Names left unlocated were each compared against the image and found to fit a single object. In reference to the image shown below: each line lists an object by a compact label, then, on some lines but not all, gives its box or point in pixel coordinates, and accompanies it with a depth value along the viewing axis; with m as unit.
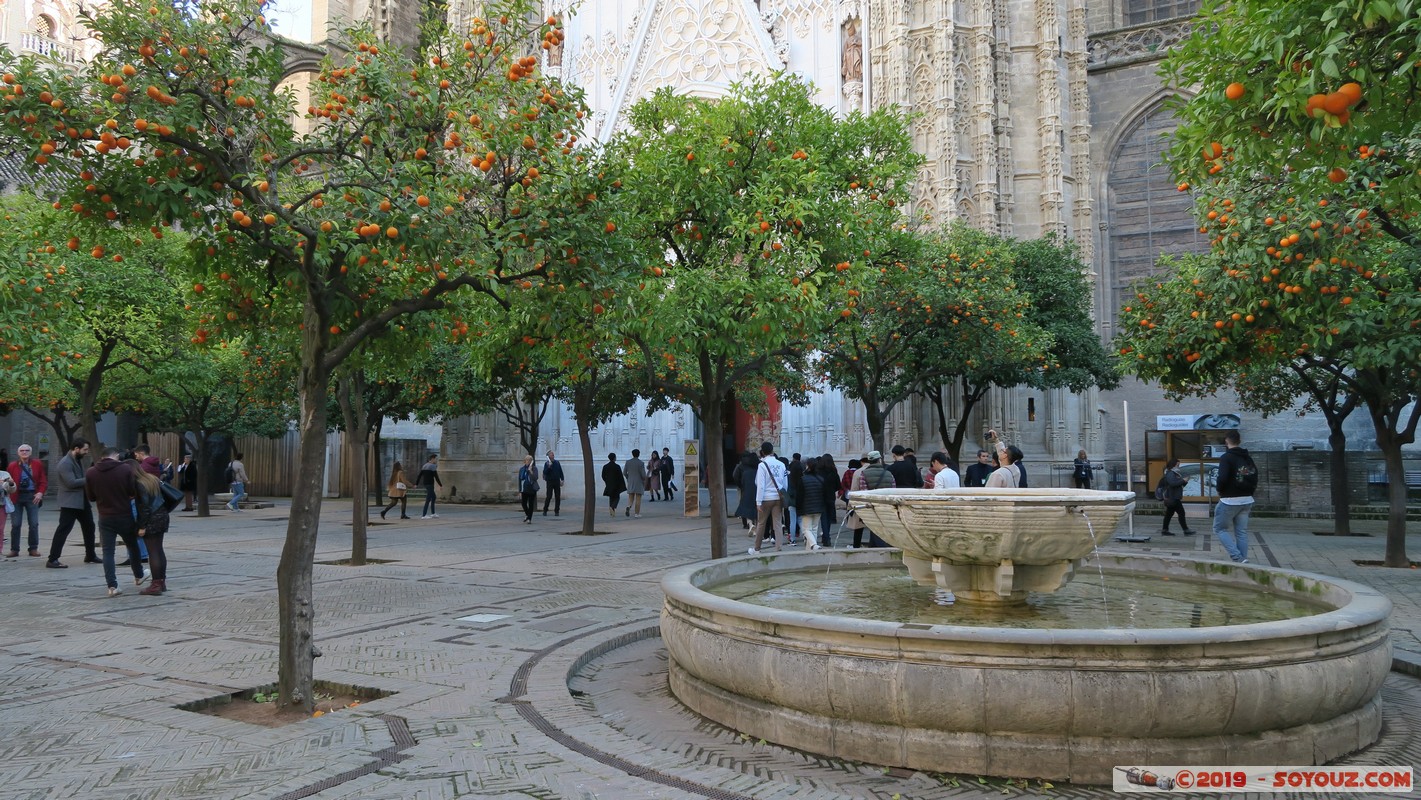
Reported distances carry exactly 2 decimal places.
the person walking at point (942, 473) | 10.99
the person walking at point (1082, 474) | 22.30
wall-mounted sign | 28.81
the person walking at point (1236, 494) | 11.32
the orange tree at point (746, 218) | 10.66
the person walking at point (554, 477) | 25.59
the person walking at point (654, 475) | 31.09
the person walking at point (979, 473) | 13.48
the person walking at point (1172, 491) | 18.98
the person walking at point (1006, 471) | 9.66
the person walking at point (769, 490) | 14.72
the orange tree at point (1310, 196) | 4.50
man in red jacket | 15.14
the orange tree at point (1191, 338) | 11.48
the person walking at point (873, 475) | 13.77
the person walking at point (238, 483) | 28.73
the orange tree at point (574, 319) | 6.97
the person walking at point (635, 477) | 25.88
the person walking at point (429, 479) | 24.52
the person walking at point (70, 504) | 13.23
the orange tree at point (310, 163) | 5.50
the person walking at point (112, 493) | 10.62
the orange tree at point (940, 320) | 18.21
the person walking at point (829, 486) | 15.41
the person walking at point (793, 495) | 15.81
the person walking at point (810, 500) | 14.74
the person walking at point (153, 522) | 10.73
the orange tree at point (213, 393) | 19.61
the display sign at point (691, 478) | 24.80
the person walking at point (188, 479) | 29.95
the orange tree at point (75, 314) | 11.01
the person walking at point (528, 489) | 23.33
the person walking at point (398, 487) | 24.00
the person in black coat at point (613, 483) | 25.69
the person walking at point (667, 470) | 31.78
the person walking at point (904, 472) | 13.23
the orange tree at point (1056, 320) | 22.94
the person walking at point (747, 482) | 18.88
